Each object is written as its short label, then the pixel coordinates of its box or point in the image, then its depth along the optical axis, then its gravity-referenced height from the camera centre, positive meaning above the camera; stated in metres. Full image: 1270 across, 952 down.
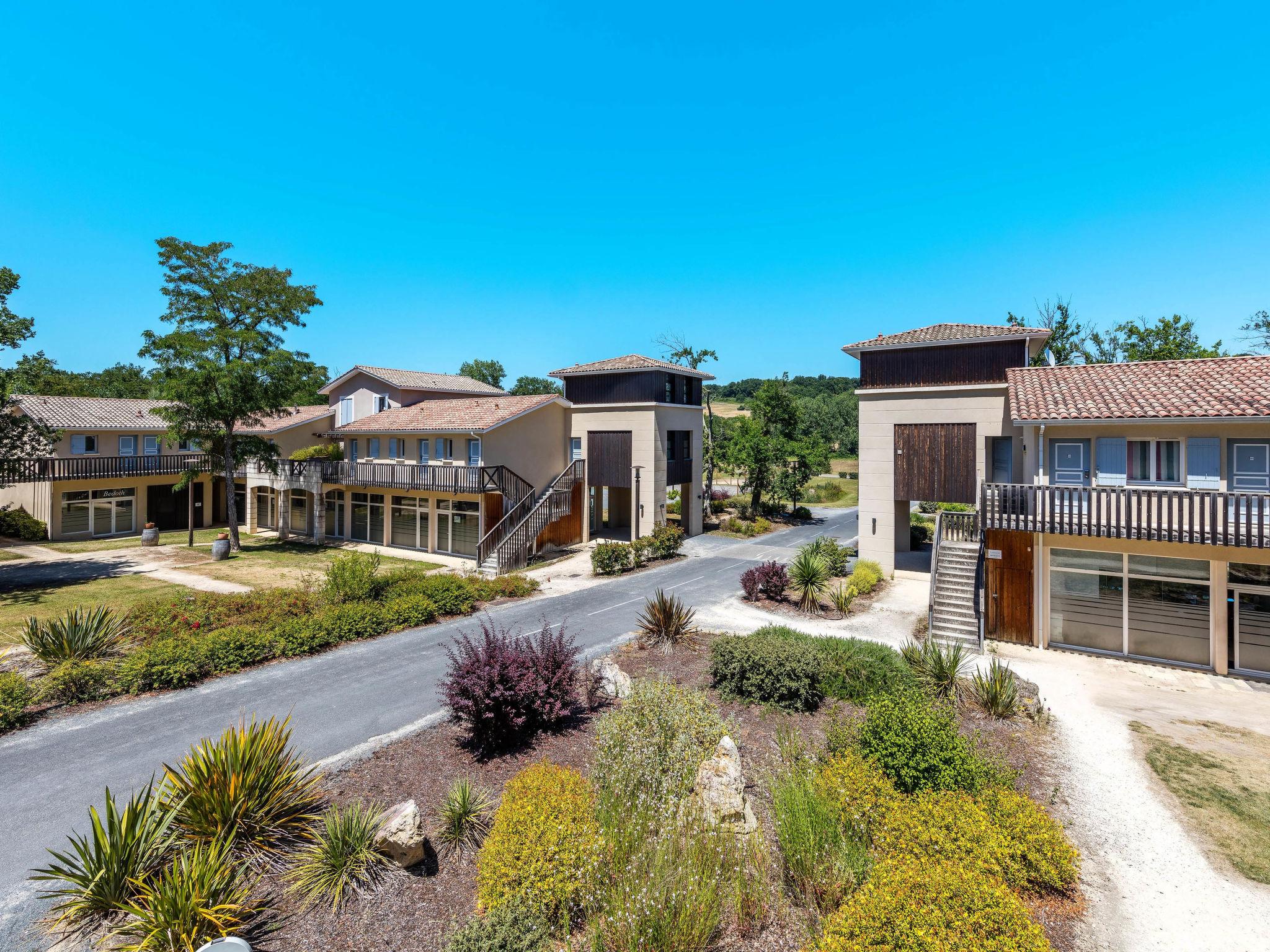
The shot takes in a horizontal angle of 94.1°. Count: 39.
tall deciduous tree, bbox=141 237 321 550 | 26.52 +6.04
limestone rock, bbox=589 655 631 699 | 11.45 -3.90
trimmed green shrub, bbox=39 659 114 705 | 11.36 -3.88
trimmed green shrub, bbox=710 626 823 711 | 10.94 -3.58
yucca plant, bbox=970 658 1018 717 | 10.78 -3.86
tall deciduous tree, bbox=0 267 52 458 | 19.45 +2.59
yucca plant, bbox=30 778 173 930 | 5.89 -3.94
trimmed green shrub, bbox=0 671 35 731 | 10.27 -3.84
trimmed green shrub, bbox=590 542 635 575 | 23.75 -3.02
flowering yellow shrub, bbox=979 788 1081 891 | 6.35 -3.98
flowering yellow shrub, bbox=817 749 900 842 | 6.68 -3.62
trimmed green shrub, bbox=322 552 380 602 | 17.69 -2.92
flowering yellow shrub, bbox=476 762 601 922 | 5.84 -3.76
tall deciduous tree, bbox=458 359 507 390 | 83.00 +16.06
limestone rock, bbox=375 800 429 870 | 6.52 -3.94
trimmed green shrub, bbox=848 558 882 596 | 20.28 -3.26
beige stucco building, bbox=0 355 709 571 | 27.20 +0.79
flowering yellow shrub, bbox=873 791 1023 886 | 5.87 -3.65
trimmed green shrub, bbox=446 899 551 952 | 5.38 -4.17
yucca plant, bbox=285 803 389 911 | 6.32 -4.20
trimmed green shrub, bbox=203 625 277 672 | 13.09 -3.75
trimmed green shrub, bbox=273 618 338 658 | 14.27 -3.79
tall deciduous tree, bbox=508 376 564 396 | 82.31 +14.04
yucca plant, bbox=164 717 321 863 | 6.80 -3.73
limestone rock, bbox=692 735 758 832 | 6.85 -3.74
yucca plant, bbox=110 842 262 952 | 5.36 -4.04
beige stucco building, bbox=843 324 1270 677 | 13.30 -0.96
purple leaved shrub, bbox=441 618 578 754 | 9.35 -3.36
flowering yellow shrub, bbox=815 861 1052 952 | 4.60 -3.52
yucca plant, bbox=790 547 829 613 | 18.44 -2.99
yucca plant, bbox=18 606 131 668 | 12.54 -3.34
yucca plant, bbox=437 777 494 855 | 7.07 -4.15
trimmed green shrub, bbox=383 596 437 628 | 16.61 -3.63
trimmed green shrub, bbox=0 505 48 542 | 29.39 -2.12
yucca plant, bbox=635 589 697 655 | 14.58 -3.53
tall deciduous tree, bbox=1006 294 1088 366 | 41.44 +10.07
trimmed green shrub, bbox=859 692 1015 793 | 7.32 -3.43
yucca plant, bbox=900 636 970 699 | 11.38 -3.61
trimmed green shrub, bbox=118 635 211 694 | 11.95 -3.79
